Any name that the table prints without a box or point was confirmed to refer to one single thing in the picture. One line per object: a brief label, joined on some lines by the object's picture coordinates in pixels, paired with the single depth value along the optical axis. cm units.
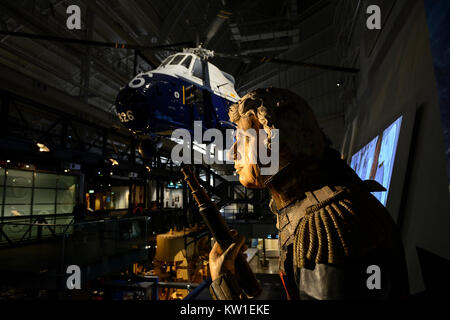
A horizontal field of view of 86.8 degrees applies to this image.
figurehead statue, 107
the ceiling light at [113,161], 885
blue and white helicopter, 592
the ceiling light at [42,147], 624
